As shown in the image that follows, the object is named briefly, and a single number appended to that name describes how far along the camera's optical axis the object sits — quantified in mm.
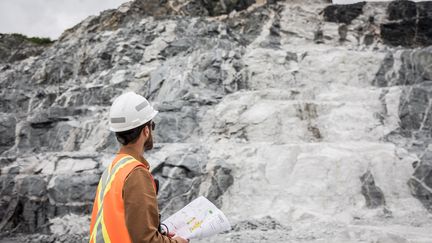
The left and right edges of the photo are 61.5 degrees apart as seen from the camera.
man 1731
